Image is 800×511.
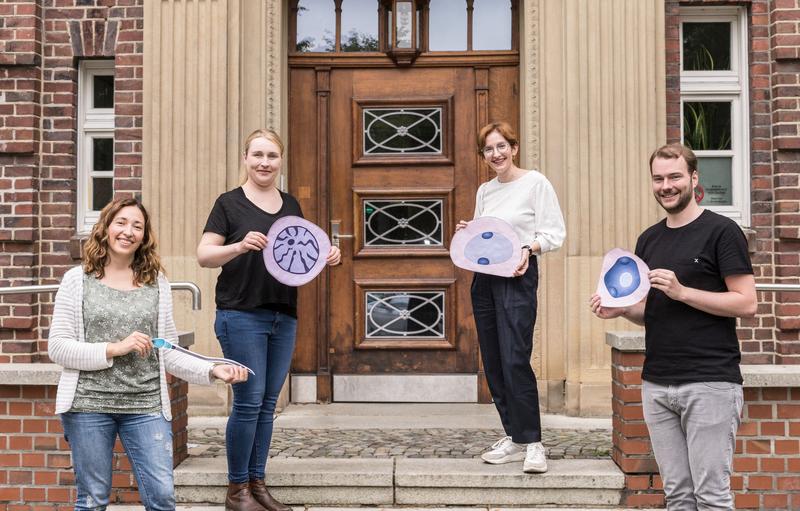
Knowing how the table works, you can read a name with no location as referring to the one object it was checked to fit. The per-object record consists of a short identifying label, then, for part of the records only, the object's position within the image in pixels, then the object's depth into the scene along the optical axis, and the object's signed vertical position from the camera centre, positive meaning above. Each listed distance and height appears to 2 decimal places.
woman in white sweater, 4.27 -0.14
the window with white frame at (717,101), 6.20 +1.22
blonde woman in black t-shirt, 3.90 -0.17
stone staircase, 4.29 -1.13
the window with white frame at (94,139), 6.39 +0.98
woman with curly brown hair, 3.04 -0.38
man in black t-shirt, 2.87 -0.27
